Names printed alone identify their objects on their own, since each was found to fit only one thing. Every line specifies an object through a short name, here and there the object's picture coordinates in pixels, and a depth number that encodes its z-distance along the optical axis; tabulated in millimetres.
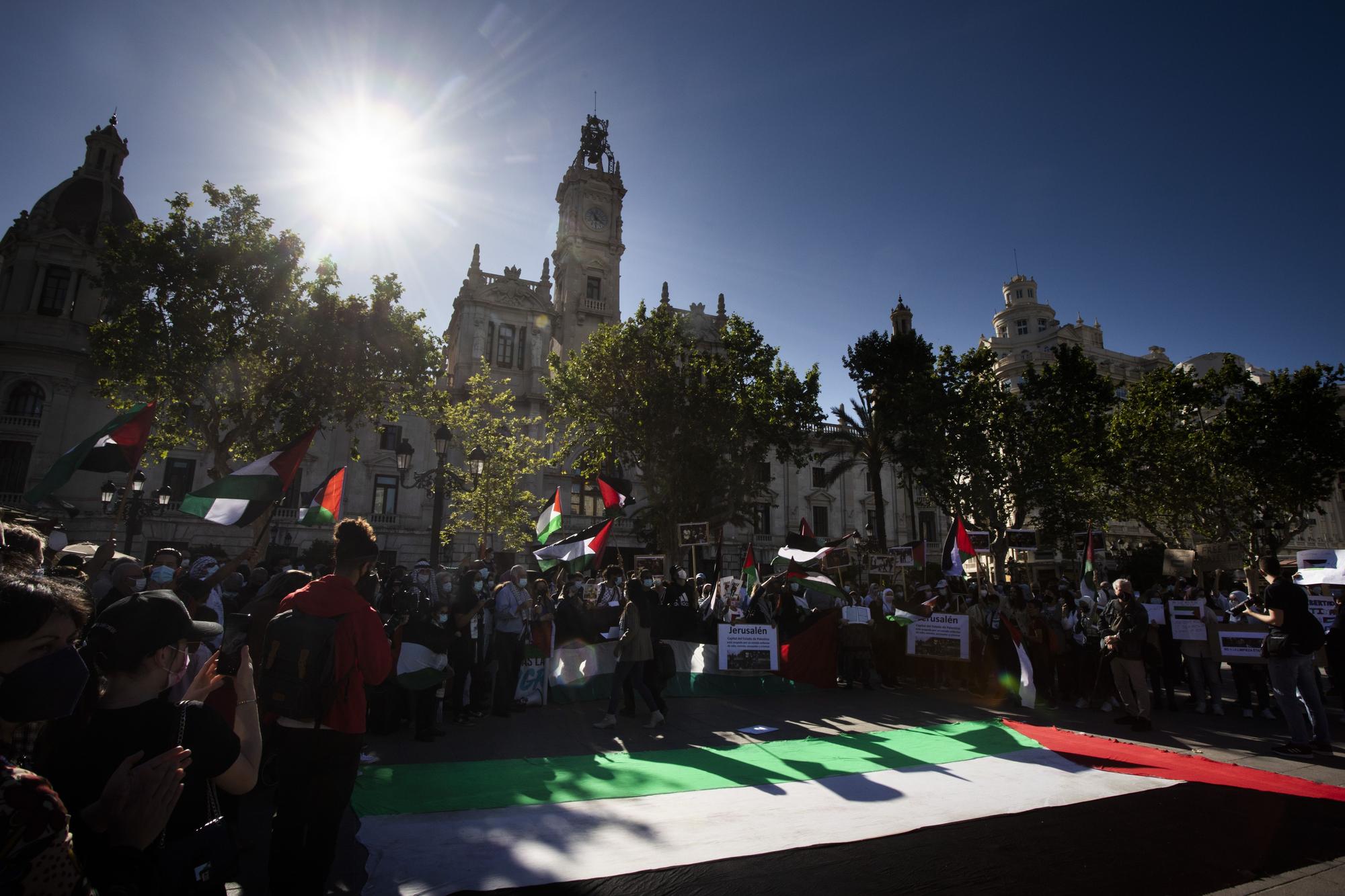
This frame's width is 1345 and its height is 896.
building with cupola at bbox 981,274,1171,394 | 59625
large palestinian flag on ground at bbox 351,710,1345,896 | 4375
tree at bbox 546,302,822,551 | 28016
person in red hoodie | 3555
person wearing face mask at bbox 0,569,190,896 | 1862
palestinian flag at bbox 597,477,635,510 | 16750
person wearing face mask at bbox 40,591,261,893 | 2070
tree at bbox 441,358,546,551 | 28859
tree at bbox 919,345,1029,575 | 30781
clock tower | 43594
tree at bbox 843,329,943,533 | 30844
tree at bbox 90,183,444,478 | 19594
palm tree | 30031
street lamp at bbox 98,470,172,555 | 21548
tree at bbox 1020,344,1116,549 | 30484
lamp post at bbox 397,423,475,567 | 16531
